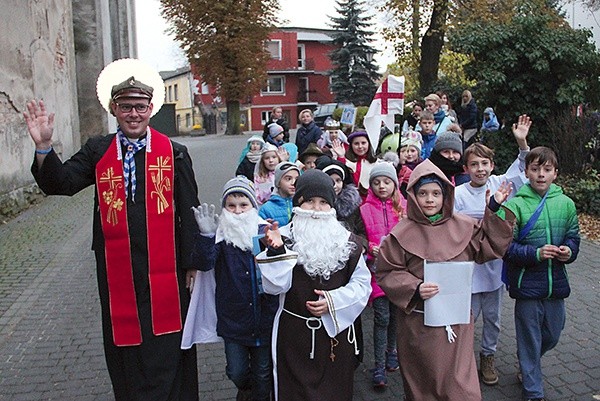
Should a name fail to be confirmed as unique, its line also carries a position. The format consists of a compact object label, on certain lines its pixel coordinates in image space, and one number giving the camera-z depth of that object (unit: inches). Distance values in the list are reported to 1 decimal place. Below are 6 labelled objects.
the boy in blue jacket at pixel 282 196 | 197.0
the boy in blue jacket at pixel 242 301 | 149.7
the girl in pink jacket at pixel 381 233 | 176.9
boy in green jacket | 155.7
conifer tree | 1909.4
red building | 2220.7
